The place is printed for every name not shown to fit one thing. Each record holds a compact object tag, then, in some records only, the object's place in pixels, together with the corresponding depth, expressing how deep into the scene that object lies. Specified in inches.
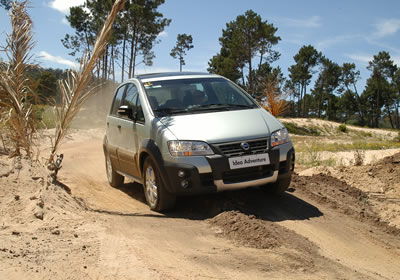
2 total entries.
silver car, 245.3
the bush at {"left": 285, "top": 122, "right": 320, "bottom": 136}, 1501.8
